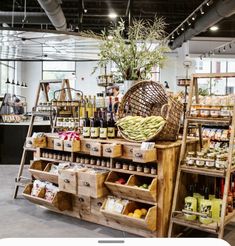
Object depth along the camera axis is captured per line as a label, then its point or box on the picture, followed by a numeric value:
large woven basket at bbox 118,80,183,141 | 2.89
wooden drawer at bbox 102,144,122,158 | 2.83
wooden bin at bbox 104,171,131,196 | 2.83
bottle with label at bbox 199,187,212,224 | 2.63
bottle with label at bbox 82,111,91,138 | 3.20
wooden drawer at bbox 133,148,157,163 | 2.61
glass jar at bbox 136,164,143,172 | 2.85
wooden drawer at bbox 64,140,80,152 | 3.07
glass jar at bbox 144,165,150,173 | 2.80
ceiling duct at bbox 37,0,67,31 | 5.26
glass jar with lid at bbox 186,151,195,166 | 2.75
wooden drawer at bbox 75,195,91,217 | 3.20
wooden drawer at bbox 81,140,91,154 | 3.08
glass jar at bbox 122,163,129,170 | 2.92
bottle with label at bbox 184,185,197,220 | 2.71
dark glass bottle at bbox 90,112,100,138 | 3.13
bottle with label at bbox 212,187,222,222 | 2.70
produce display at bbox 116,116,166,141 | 2.80
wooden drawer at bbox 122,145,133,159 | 2.84
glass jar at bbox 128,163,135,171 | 2.88
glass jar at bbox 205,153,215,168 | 2.66
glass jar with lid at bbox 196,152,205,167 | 2.70
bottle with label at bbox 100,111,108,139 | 3.09
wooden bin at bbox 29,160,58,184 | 3.31
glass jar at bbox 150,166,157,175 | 2.76
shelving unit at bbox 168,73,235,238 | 2.56
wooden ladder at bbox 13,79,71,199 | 3.96
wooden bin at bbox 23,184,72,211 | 3.23
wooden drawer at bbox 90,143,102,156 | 2.95
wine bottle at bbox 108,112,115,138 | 3.13
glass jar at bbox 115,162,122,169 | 2.96
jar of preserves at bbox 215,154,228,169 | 2.61
